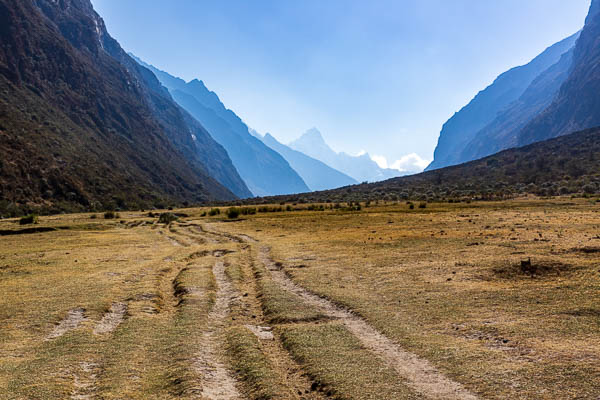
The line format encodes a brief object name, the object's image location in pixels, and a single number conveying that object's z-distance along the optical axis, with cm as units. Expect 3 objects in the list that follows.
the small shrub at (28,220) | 5364
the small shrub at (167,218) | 6381
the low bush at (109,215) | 6718
